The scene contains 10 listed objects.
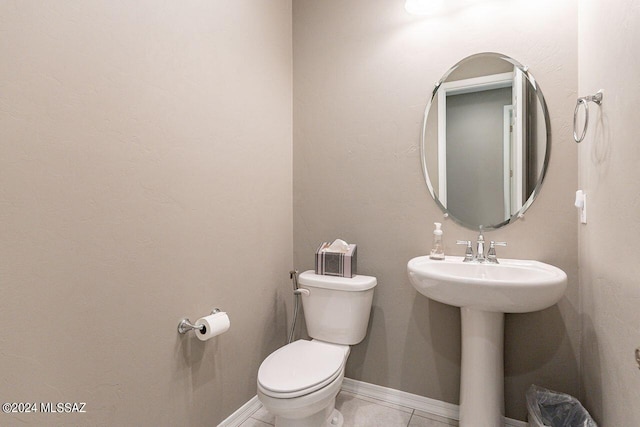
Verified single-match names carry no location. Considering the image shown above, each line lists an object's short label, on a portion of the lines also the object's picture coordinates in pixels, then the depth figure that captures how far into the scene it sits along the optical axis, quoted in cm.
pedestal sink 128
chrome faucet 161
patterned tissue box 185
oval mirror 161
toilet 134
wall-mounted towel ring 120
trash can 135
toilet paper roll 142
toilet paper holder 143
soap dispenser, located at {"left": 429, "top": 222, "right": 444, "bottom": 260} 170
